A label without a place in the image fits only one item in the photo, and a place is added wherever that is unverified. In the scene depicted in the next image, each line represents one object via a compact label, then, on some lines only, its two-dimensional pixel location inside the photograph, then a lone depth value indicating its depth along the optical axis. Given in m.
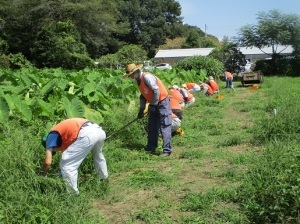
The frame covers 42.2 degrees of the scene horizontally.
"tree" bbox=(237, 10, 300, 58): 24.48
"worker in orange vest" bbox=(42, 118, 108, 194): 3.92
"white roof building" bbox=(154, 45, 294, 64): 42.92
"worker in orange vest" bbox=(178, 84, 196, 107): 10.31
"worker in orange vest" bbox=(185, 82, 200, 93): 13.27
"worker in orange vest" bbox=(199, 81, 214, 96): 13.48
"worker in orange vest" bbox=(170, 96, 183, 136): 7.19
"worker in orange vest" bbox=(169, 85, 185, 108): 8.49
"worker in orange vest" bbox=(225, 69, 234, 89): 16.62
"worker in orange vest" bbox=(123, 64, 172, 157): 5.93
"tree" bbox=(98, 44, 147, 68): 29.52
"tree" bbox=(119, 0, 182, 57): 51.53
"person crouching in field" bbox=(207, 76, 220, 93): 14.13
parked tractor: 17.88
